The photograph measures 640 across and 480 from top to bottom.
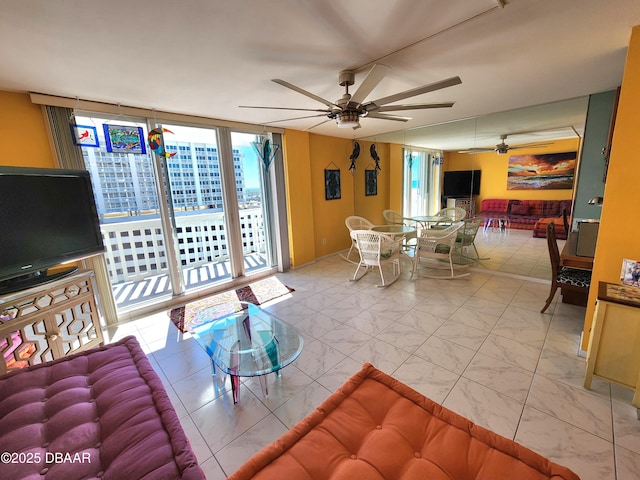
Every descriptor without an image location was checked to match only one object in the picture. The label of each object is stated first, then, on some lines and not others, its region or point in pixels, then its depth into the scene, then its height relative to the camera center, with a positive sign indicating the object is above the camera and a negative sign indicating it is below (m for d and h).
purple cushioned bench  0.96 -0.97
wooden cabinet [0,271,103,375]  1.74 -0.89
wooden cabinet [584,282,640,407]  1.64 -1.07
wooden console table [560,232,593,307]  2.27 -0.74
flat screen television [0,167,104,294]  1.81 -0.16
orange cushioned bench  0.93 -1.01
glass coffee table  1.77 -1.15
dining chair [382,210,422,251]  5.16 -0.67
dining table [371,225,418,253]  4.30 -0.73
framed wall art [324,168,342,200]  5.14 +0.08
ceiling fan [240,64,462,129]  1.76 +0.63
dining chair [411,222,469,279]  3.75 -0.91
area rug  2.78 -1.41
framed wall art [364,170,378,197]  5.78 +0.09
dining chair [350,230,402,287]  3.66 -0.89
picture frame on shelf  1.77 -0.66
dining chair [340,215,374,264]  4.92 -0.70
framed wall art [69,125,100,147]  2.60 +0.64
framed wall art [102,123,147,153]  2.76 +0.64
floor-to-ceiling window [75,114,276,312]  2.99 -0.08
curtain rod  2.39 +0.94
